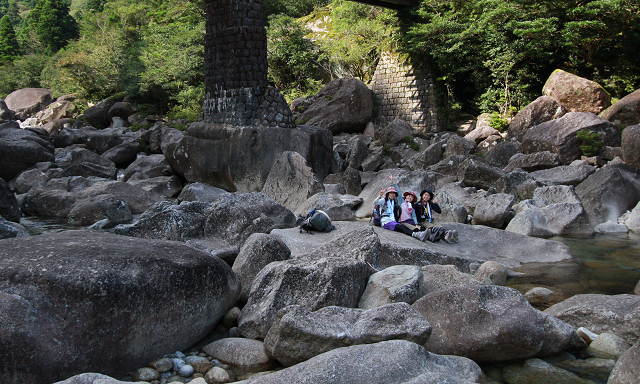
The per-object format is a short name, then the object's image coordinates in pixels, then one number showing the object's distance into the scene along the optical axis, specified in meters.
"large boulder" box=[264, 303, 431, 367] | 3.61
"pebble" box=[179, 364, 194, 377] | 3.77
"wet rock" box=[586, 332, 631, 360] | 4.02
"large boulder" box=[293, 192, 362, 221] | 9.12
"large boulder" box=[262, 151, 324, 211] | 10.52
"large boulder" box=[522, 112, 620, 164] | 13.04
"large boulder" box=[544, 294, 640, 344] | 4.18
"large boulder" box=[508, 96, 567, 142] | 16.58
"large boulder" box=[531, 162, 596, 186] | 10.82
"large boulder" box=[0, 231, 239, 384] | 3.29
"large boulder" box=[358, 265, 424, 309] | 4.40
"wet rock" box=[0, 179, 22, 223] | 9.59
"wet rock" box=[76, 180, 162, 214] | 11.12
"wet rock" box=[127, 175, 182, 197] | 13.26
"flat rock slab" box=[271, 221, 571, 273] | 6.27
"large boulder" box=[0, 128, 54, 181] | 15.04
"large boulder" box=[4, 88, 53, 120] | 38.84
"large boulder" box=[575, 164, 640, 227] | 9.12
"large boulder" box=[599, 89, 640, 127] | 14.76
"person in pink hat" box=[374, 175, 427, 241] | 7.45
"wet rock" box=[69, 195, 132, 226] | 9.88
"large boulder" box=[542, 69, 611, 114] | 16.72
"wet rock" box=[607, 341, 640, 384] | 3.11
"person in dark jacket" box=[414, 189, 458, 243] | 8.20
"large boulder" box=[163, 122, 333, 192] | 12.37
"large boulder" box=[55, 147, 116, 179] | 13.95
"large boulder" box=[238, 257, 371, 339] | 4.32
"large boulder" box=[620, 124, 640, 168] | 10.62
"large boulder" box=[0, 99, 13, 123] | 32.03
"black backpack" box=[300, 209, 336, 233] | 6.94
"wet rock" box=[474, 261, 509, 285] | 5.79
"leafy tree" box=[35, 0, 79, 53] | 51.75
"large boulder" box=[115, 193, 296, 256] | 6.66
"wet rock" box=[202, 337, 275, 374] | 3.88
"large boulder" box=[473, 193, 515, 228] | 8.91
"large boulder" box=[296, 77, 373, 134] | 20.66
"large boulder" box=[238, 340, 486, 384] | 2.93
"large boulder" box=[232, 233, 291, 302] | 5.17
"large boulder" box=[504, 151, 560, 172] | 12.46
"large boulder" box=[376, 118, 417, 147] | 18.06
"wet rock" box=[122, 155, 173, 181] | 14.91
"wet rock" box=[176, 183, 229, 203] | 10.45
